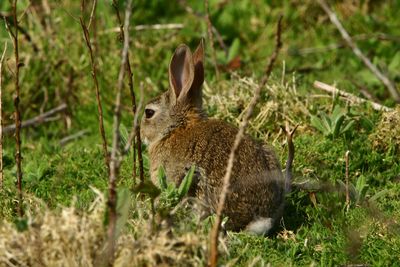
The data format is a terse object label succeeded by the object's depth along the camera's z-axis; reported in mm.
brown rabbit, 10398
